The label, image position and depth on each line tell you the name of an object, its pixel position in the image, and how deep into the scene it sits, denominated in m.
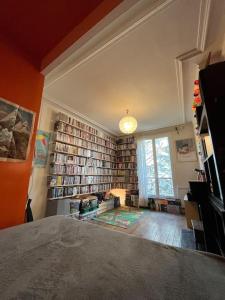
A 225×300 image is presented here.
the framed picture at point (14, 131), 1.34
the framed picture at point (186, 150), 4.05
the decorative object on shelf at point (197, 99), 1.69
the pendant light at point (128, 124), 2.83
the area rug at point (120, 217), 2.99
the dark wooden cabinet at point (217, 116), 0.77
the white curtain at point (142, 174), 4.49
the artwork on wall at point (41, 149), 2.61
